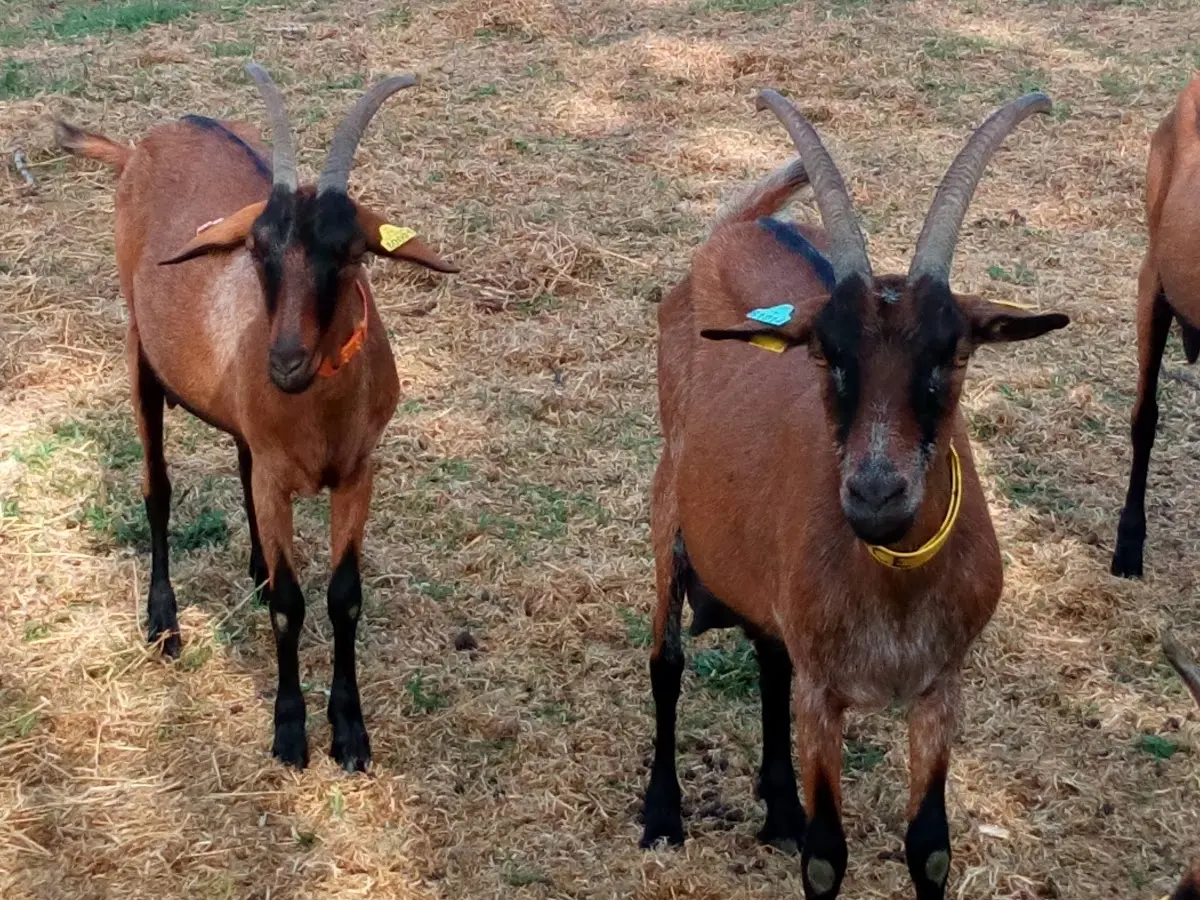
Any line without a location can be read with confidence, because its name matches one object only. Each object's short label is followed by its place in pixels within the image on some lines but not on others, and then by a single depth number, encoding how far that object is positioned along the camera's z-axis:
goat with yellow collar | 3.06
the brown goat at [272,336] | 4.18
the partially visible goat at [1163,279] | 5.59
